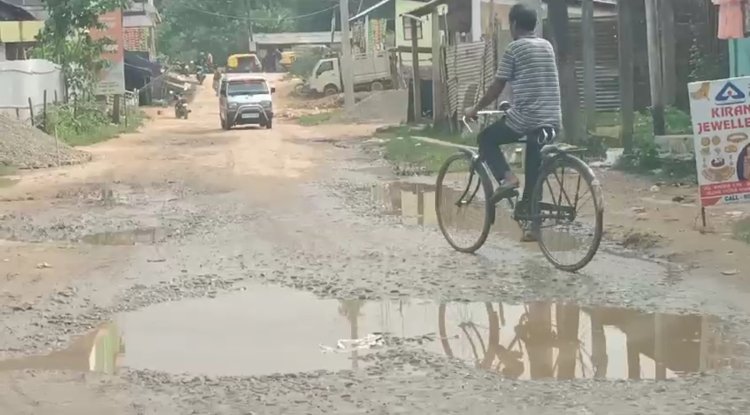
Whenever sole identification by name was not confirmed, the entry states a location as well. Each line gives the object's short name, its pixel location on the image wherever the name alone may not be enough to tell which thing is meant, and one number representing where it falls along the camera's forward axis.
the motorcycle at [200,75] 65.75
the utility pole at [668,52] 19.05
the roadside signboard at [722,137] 8.50
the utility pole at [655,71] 14.62
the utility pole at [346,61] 36.81
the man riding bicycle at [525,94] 7.77
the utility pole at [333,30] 70.34
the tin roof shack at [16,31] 33.50
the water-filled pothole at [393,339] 5.45
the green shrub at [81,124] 25.59
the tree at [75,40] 30.64
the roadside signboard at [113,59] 34.19
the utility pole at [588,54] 16.28
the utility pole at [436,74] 23.23
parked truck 46.53
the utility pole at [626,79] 14.68
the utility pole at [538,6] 14.55
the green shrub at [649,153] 12.94
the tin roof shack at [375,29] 51.75
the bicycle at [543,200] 7.51
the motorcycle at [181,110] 41.34
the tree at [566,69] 15.64
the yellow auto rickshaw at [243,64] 66.38
